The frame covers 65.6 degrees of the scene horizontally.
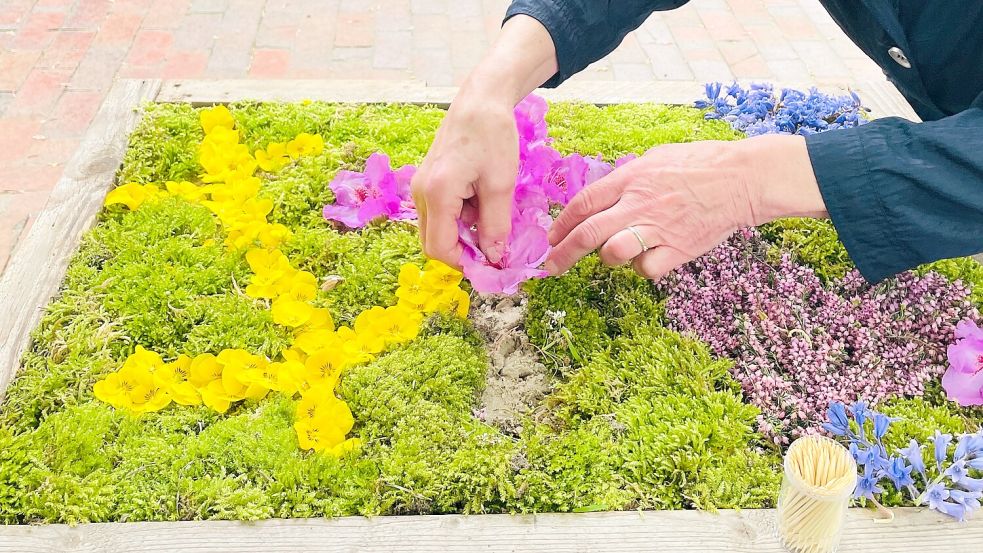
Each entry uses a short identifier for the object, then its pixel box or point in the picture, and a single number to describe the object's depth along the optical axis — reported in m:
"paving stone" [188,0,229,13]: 4.40
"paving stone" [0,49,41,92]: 3.78
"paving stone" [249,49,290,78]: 3.94
